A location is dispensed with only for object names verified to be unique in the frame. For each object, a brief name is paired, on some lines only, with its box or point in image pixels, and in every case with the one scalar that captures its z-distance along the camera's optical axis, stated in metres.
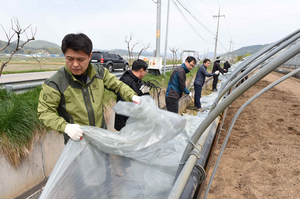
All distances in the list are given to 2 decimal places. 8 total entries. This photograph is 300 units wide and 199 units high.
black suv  12.10
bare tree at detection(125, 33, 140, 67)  9.87
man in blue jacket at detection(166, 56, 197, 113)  3.84
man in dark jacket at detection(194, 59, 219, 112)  5.83
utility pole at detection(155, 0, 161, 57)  8.53
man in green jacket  1.13
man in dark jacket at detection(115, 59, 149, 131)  2.22
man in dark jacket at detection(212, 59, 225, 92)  7.69
